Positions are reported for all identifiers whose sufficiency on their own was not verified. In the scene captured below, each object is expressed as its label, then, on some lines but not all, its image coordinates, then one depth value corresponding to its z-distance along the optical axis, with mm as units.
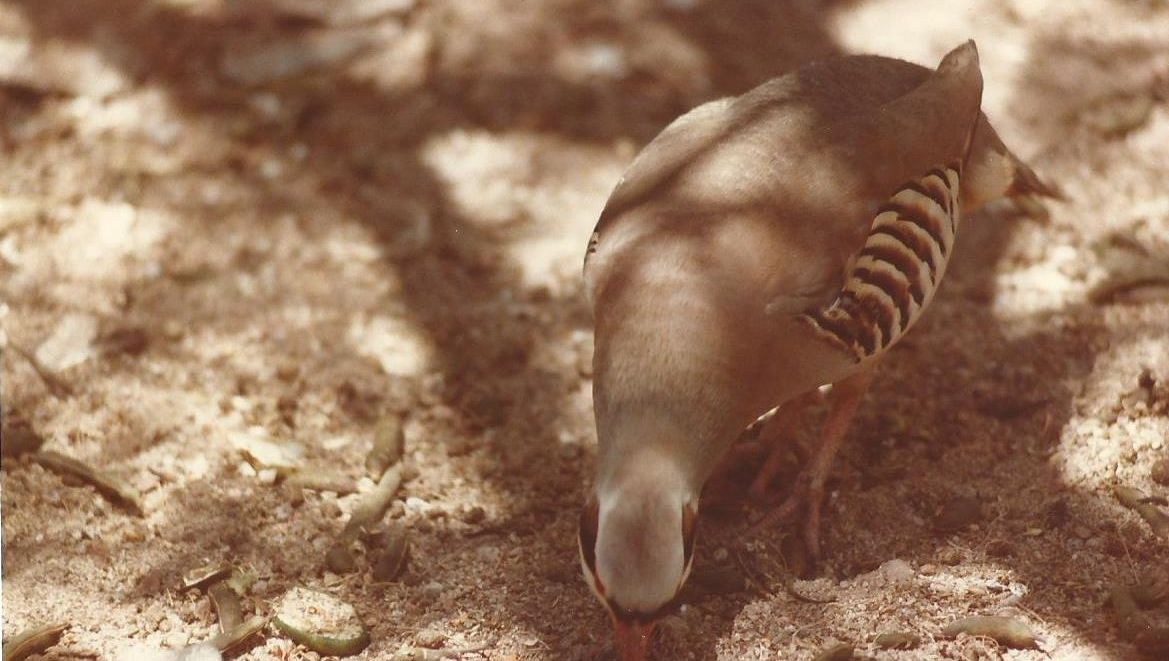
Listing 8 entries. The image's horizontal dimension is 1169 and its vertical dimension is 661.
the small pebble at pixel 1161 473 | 5777
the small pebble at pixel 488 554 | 5879
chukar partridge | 4684
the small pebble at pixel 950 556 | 5598
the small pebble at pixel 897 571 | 5500
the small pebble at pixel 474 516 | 6137
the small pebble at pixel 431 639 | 5379
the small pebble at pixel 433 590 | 5687
